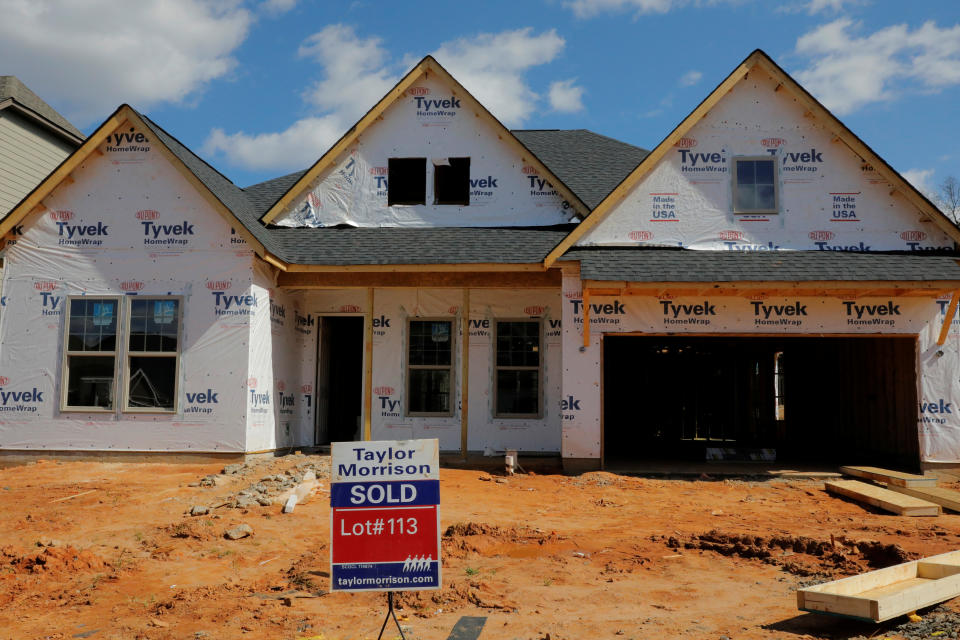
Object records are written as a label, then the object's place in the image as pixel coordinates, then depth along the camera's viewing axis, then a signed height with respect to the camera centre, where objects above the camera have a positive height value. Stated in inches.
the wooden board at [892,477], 444.1 -57.1
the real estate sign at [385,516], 193.5 -35.1
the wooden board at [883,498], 387.2 -62.6
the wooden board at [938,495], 405.4 -62.4
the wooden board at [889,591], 203.6 -60.4
